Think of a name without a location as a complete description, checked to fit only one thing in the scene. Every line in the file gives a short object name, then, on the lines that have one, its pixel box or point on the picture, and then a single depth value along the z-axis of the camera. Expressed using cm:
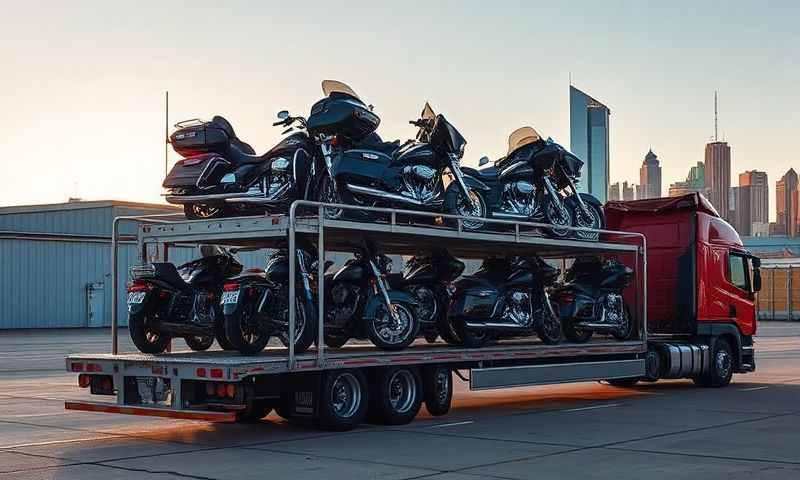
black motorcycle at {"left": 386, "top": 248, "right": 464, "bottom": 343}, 1585
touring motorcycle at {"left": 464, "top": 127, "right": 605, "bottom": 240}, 1691
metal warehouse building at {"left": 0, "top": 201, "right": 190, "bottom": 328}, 4556
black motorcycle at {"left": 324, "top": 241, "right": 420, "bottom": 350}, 1439
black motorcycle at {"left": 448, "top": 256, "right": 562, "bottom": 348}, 1591
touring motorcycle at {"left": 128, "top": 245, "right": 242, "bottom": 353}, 1384
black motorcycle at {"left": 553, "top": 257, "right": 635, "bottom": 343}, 1823
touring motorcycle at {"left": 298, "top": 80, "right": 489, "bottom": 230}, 1428
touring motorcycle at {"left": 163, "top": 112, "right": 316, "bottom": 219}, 1403
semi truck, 1259
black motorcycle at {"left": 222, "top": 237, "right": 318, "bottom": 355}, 1305
